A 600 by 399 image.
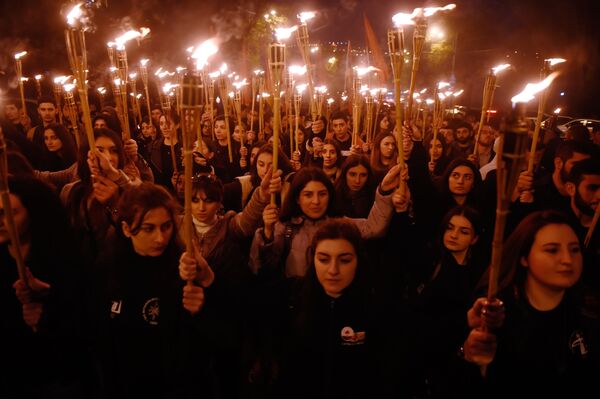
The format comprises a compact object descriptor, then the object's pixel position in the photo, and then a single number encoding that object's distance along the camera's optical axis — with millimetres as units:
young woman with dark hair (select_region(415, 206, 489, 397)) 2740
